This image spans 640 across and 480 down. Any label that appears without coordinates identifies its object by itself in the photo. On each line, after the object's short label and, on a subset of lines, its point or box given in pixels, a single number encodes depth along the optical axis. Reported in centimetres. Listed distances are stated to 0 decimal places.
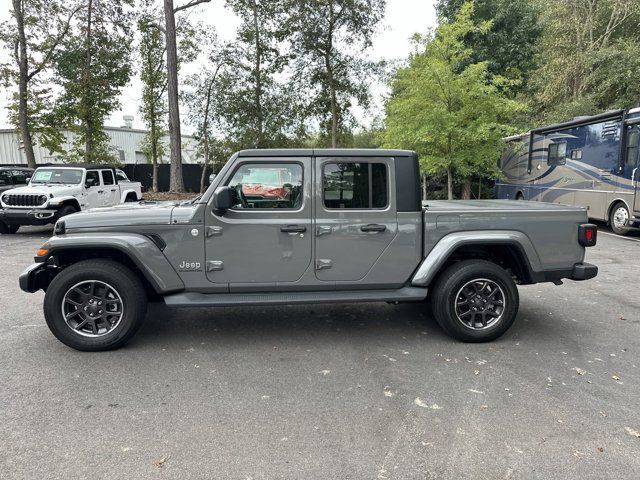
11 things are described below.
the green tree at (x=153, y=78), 2175
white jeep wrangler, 1109
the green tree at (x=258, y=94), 2228
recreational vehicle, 1111
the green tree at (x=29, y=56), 1875
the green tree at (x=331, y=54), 2202
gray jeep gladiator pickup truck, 412
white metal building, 3209
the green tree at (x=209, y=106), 2250
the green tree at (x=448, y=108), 1345
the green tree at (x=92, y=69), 1950
